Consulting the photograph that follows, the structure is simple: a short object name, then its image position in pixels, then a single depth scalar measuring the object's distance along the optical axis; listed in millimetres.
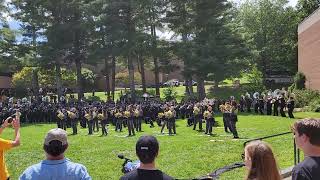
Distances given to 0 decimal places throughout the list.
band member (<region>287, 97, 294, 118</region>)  33062
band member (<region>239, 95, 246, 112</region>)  42028
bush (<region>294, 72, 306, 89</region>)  48094
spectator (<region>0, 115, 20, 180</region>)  7091
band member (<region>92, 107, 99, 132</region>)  31406
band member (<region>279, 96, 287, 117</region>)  34781
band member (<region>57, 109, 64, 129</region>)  32438
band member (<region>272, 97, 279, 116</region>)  35688
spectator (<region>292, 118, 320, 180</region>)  4738
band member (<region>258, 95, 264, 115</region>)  38697
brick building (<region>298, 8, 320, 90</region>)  42822
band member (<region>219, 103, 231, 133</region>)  25544
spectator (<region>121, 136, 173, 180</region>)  4844
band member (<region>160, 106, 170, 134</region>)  27634
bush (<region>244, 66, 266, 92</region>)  60534
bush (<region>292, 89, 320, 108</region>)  41269
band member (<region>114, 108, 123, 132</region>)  30930
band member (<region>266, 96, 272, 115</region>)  36822
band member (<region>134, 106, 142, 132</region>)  30172
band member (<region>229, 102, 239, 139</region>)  23375
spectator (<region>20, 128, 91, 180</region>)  4941
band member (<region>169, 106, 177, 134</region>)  27530
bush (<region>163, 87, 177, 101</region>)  56394
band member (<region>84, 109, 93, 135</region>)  30469
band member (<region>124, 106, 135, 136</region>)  28244
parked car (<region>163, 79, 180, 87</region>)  82438
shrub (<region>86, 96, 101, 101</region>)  61531
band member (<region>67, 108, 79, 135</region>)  30703
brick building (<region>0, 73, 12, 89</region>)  74281
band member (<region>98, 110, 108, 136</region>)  29578
